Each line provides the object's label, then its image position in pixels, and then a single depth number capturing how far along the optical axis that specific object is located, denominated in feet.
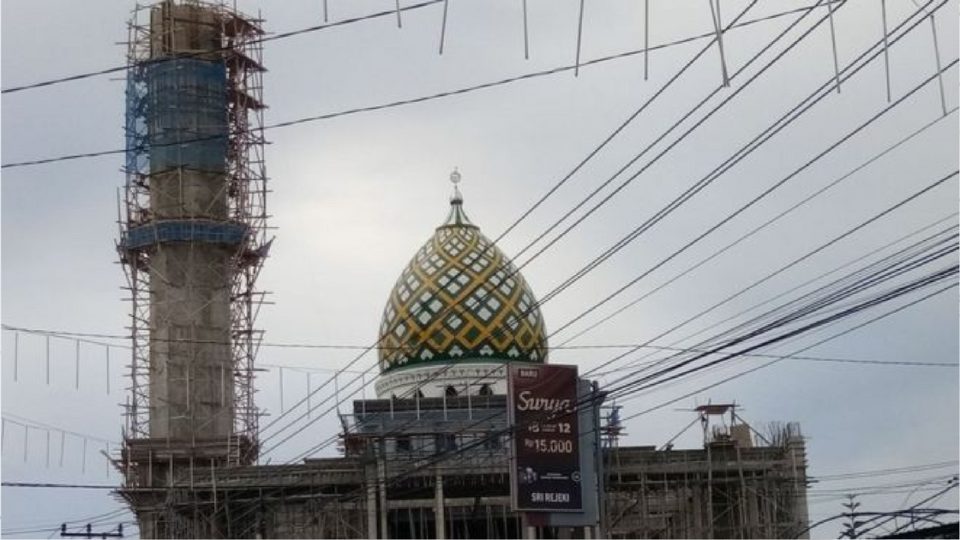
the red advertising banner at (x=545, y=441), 114.42
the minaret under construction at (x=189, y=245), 162.71
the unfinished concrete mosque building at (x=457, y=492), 145.28
